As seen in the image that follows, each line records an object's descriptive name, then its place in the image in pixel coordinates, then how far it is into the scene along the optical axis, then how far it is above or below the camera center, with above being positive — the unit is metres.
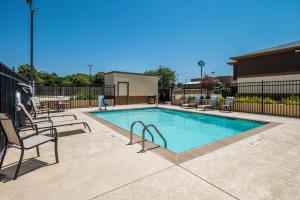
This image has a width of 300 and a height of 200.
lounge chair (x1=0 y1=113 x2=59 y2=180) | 2.60 -0.65
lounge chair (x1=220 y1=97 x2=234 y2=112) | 11.88 -0.31
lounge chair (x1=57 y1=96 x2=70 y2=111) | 12.06 -0.34
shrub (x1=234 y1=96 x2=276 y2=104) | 10.90 -0.10
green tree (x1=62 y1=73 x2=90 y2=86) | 58.03 +6.78
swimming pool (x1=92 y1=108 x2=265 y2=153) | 7.00 -1.47
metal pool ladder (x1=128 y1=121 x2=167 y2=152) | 3.98 -1.03
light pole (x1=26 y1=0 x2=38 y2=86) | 10.27 +4.77
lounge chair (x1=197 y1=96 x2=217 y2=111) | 13.28 -0.20
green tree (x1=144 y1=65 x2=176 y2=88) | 54.03 +7.49
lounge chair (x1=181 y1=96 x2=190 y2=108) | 15.33 -0.14
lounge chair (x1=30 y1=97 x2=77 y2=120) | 7.29 -0.28
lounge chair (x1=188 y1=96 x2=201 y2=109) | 13.67 -0.41
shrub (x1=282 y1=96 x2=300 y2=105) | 9.74 -0.14
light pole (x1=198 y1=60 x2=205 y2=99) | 20.61 +4.31
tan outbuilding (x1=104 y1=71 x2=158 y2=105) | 17.17 +1.32
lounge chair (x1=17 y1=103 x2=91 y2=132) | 4.59 -0.86
